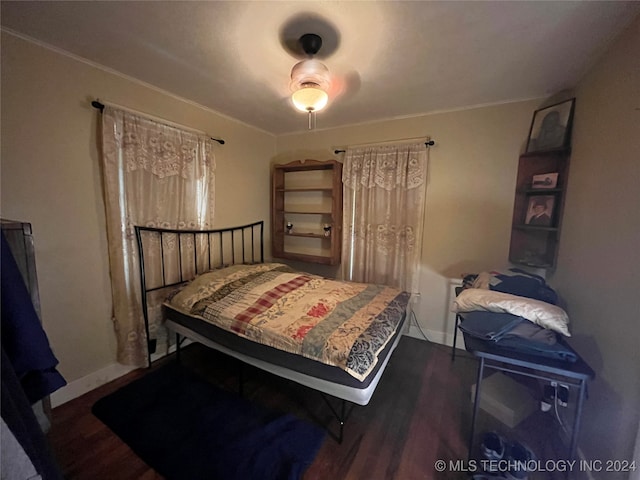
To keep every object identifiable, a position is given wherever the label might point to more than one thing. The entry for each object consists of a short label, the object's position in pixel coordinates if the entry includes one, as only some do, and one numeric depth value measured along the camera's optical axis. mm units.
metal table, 1145
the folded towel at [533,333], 1251
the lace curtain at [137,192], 1848
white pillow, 1276
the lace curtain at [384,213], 2586
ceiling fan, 1396
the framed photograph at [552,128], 1800
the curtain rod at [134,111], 1726
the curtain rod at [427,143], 2469
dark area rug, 1329
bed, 1361
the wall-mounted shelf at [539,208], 1831
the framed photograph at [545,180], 1833
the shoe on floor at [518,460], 1213
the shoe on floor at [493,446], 1296
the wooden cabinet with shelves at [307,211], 2972
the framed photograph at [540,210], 1861
